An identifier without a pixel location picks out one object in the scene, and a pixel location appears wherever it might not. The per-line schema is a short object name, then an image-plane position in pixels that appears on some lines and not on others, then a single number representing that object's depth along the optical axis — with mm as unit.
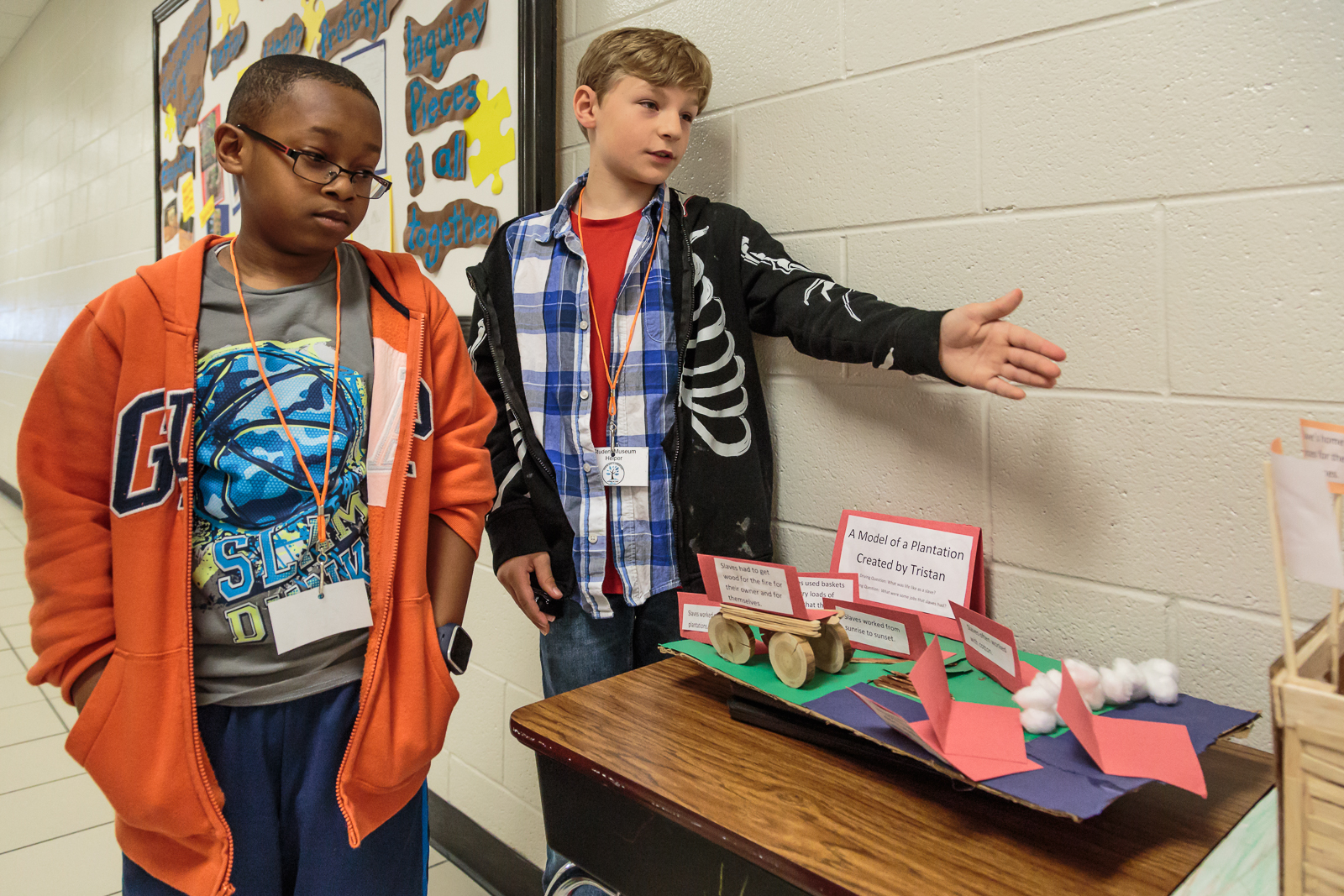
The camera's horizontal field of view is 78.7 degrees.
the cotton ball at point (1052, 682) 749
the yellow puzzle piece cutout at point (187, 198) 2777
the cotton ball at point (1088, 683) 762
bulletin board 1618
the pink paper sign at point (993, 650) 783
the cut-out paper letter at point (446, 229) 1749
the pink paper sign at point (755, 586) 859
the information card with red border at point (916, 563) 994
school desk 597
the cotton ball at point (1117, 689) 767
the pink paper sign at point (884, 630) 848
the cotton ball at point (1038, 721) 717
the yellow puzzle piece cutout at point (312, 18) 2266
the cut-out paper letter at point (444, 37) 1742
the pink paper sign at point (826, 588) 952
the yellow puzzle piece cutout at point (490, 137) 1675
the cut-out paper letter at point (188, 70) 2730
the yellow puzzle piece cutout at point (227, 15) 2562
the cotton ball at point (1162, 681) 767
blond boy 1209
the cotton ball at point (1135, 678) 779
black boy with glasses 881
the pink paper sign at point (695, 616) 962
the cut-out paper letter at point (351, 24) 2021
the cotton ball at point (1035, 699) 737
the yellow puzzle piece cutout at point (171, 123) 2930
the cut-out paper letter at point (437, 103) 1767
